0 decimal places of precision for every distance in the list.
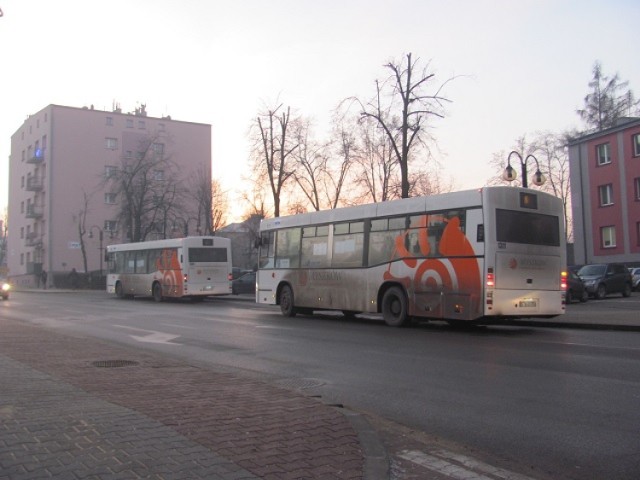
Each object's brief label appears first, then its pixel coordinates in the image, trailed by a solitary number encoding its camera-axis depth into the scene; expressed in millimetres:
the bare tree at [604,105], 49531
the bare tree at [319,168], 39938
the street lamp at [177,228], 51125
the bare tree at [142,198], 50125
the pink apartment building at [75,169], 64625
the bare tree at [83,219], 59550
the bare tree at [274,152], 37156
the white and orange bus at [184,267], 28328
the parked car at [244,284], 37491
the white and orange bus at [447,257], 13398
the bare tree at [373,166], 38469
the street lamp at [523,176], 19969
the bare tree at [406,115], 27234
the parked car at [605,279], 27891
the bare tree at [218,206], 57438
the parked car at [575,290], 25219
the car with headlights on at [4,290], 35219
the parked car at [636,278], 33688
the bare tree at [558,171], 53406
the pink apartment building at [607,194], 40750
